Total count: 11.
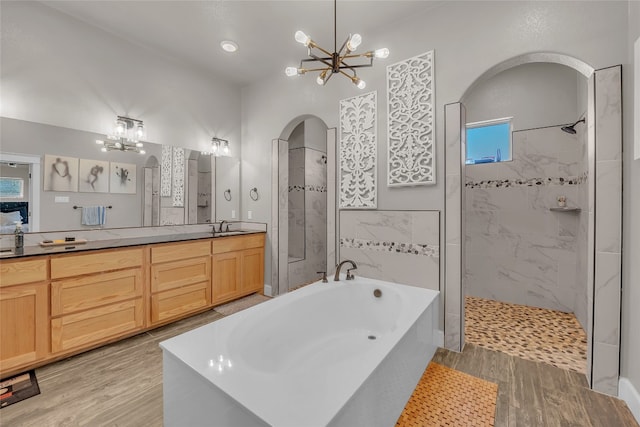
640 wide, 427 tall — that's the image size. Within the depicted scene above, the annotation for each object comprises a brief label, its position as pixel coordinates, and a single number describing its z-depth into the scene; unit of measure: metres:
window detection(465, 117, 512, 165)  3.40
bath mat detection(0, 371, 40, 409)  1.70
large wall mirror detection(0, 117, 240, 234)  2.26
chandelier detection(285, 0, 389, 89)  1.59
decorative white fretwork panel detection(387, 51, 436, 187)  2.41
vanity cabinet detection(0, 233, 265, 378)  1.90
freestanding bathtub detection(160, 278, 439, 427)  1.03
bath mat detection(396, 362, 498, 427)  1.56
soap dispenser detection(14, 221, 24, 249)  2.19
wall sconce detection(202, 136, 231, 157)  3.74
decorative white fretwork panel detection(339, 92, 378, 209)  2.75
